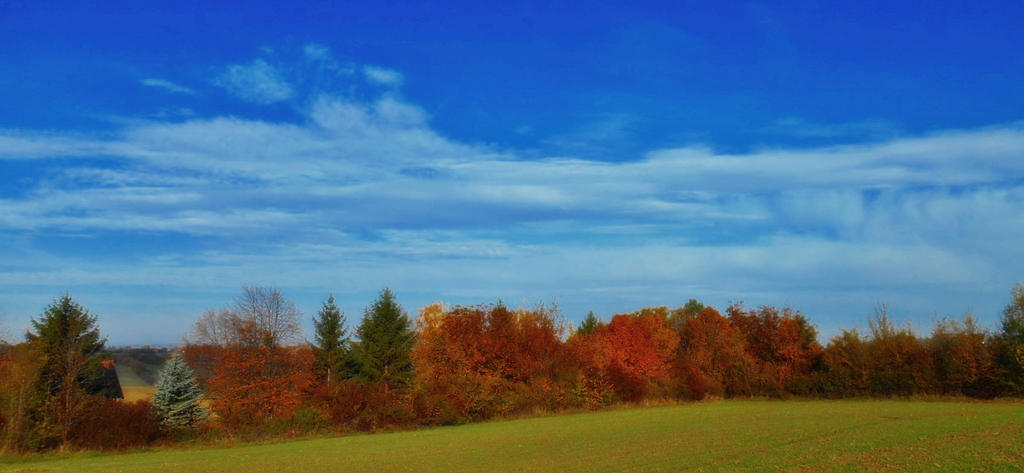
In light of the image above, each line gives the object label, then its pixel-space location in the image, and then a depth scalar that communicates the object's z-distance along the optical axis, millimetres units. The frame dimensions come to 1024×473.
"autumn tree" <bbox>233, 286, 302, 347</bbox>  52500
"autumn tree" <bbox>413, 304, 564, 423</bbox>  47531
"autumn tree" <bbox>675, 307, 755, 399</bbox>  56750
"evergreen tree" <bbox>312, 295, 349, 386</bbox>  55531
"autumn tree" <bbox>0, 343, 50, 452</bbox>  35812
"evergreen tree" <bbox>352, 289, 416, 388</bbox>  55344
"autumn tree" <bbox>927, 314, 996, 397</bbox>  44656
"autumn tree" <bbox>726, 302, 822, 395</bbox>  55188
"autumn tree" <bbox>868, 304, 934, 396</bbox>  47188
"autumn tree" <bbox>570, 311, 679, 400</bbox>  54838
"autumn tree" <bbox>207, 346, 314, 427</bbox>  49344
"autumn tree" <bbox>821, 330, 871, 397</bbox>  49969
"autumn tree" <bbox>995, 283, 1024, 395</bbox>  42688
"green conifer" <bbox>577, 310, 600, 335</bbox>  71750
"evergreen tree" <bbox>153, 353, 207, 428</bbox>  42312
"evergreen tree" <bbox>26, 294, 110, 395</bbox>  38750
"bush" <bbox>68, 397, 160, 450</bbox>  37656
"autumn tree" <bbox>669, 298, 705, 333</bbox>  72938
